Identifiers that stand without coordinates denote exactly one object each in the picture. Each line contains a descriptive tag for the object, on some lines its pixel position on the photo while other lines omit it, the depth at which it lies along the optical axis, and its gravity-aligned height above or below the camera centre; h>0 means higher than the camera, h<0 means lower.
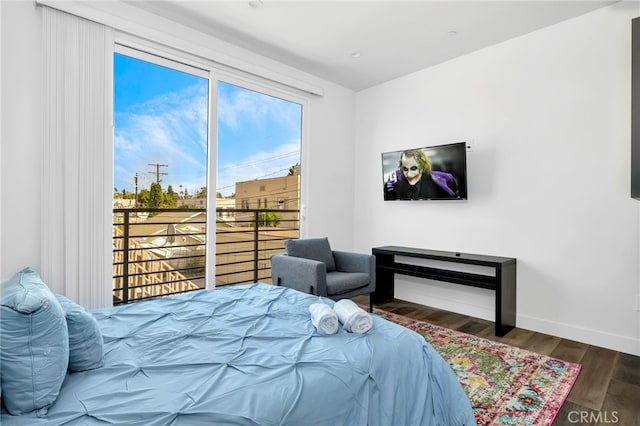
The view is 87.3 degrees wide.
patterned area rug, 1.92 -1.13
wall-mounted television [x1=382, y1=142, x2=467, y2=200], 3.62 +0.46
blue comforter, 1.05 -0.61
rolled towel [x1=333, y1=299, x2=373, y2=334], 1.65 -0.54
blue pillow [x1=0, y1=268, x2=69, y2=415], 1.04 -0.46
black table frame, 3.14 -0.67
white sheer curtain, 2.48 +0.42
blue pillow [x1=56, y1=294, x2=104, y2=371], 1.28 -0.51
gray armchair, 3.13 -0.60
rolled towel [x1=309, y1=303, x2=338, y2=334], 1.63 -0.54
